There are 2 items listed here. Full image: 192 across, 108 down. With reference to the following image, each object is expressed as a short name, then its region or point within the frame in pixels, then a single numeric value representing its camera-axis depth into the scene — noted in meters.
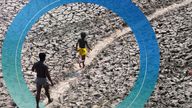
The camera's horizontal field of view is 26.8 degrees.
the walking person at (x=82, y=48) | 21.14
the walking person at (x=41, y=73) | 17.78
